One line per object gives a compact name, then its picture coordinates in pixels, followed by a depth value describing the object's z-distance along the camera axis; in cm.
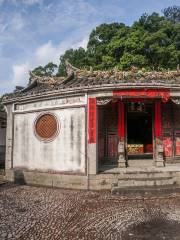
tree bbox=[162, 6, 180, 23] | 2991
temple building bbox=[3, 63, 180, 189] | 681
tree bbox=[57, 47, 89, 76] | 2278
